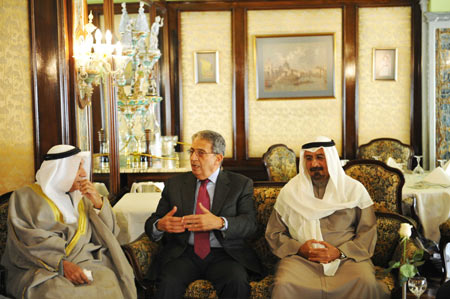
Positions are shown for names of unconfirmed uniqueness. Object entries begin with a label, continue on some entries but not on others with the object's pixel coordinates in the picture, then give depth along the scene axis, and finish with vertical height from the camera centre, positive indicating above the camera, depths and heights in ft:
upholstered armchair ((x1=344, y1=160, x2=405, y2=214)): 12.63 -1.74
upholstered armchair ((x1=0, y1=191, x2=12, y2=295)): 9.98 -2.01
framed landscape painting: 24.49 +2.28
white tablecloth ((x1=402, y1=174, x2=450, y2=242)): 15.17 -2.86
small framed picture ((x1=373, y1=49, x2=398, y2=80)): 24.48 +2.28
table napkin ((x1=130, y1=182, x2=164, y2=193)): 15.24 -2.07
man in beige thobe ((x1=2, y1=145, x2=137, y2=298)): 8.96 -2.19
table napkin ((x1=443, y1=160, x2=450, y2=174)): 16.90 -1.89
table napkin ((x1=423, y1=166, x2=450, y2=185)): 15.94 -2.07
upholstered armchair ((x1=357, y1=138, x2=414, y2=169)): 22.40 -1.71
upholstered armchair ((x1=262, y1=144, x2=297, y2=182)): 21.49 -2.05
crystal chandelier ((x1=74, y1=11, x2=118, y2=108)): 12.84 +1.47
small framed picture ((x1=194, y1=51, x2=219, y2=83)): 24.65 +2.33
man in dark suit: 10.24 -2.25
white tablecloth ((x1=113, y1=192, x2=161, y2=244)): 12.04 -2.39
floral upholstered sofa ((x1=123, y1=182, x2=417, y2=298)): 10.25 -2.88
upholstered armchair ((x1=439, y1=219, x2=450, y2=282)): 10.89 -2.96
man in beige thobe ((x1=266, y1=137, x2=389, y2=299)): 9.84 -2.51
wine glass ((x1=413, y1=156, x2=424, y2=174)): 18.38 -2.09
